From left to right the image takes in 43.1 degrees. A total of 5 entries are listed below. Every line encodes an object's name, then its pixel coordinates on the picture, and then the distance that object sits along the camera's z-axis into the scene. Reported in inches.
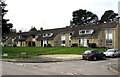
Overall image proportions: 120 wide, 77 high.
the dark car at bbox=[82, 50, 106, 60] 781.5
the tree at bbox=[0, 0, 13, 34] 1570.0
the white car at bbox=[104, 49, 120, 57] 924.4
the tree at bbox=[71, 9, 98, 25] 2883.5
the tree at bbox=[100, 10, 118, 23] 2591.5
